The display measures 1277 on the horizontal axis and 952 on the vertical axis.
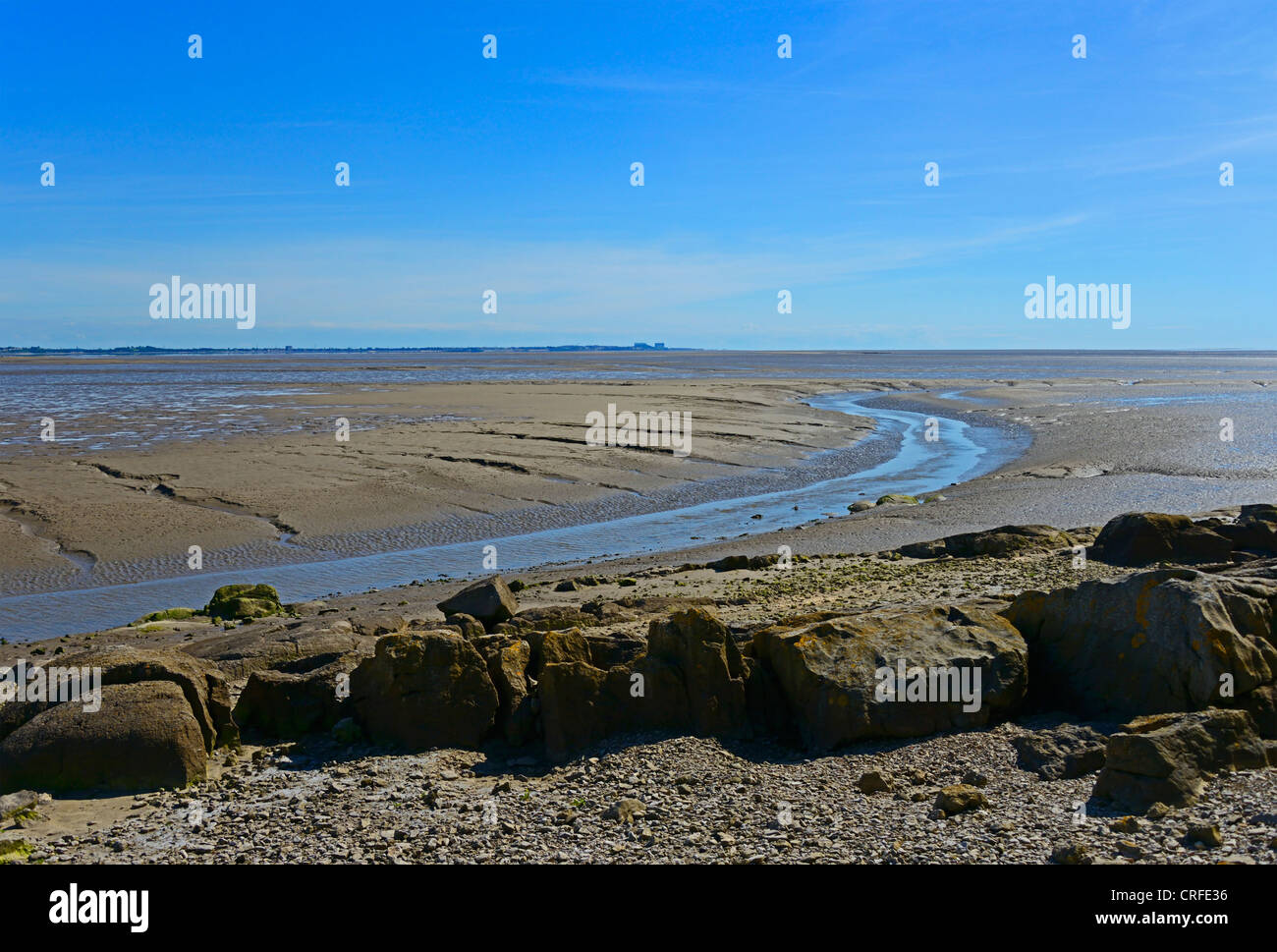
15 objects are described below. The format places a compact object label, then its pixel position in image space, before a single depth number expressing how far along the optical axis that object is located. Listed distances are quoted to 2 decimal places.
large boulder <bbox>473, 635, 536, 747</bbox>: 8.60
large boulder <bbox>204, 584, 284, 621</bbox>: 14.08
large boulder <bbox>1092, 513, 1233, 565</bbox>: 14.48
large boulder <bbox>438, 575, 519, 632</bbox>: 11.18
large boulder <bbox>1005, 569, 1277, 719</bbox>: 7.71
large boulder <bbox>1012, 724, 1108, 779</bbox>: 7.12
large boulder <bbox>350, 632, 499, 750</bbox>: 8.55
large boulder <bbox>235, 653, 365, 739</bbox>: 8.96
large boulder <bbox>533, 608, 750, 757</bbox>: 8.31
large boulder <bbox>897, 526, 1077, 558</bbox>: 16.03
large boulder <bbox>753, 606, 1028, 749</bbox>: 7.91
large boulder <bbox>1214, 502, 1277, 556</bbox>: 14.60
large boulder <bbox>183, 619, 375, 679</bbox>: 10.17
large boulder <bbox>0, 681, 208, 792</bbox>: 7.58
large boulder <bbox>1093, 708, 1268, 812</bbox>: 6.39
